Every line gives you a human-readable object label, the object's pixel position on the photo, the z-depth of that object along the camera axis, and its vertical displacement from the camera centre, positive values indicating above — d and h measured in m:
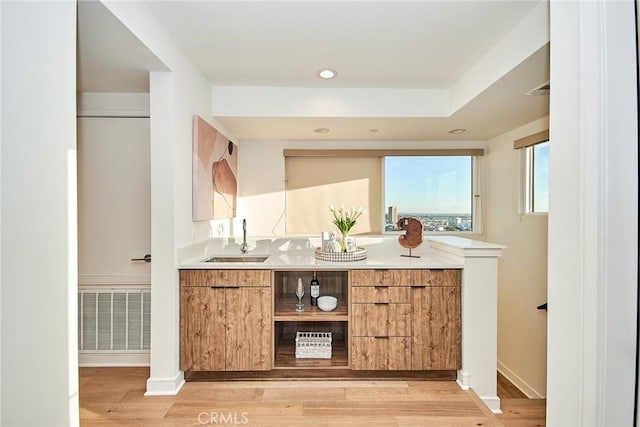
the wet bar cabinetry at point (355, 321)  2.30 -0.79
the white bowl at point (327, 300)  2.48 -0.69
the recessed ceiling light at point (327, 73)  2.46 +1.10
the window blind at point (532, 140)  2.82 +0.69
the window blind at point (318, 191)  3.69 +0.25
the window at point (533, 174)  3.05 +0.39
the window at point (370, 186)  3.69 +0.31
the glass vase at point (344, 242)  2.68 -0.25
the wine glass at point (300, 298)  2.51 -0.68
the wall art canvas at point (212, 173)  2.44 +0.34
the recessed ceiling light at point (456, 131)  3.33 +0.87
